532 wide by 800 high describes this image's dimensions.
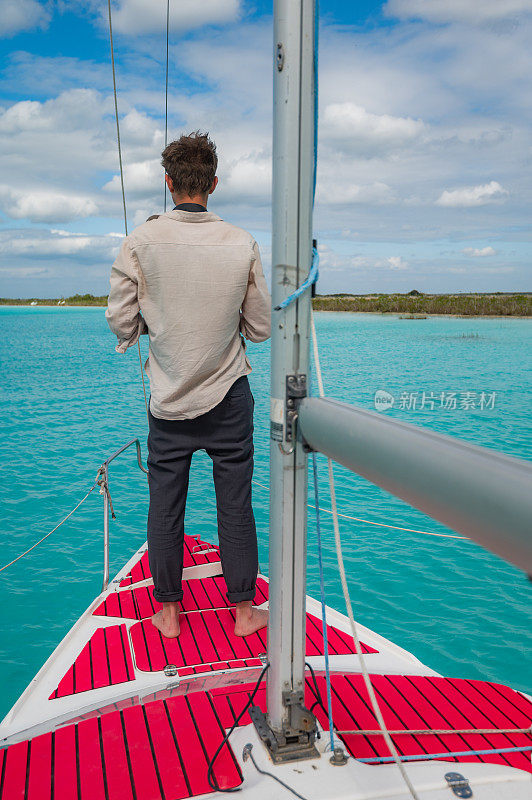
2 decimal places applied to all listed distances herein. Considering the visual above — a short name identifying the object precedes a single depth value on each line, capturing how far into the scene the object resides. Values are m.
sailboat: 0.87
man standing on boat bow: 1.92
